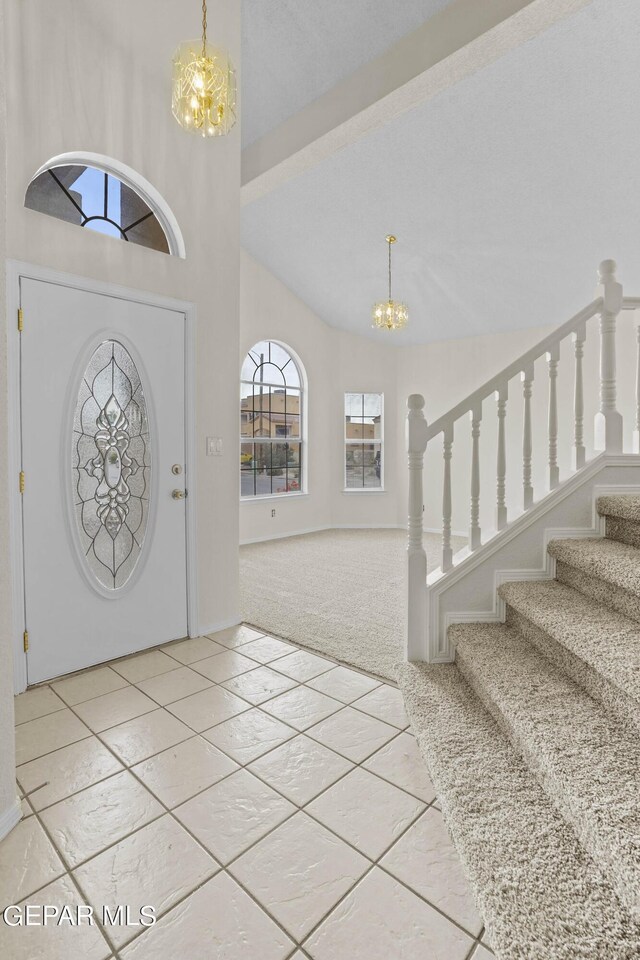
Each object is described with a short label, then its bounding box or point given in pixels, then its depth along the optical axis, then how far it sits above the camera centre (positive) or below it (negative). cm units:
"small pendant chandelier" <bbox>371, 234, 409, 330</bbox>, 515 +163
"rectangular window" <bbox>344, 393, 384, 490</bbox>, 743 +42
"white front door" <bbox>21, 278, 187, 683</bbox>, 241 -4
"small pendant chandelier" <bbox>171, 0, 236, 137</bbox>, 196 +156
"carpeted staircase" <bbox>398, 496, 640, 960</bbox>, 110 -87
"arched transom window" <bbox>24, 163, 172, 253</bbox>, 245 +141
